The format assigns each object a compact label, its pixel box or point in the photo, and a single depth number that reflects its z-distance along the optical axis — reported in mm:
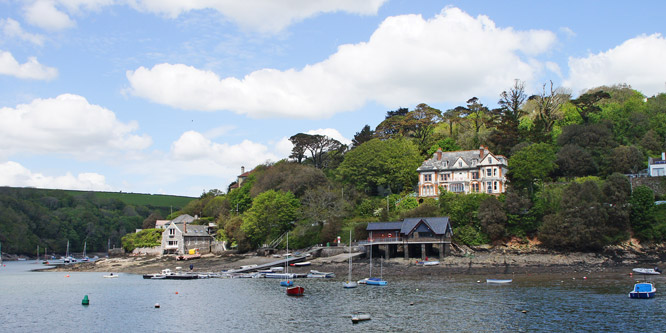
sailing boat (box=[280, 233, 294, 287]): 58925
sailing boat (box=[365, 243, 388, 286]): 58306
